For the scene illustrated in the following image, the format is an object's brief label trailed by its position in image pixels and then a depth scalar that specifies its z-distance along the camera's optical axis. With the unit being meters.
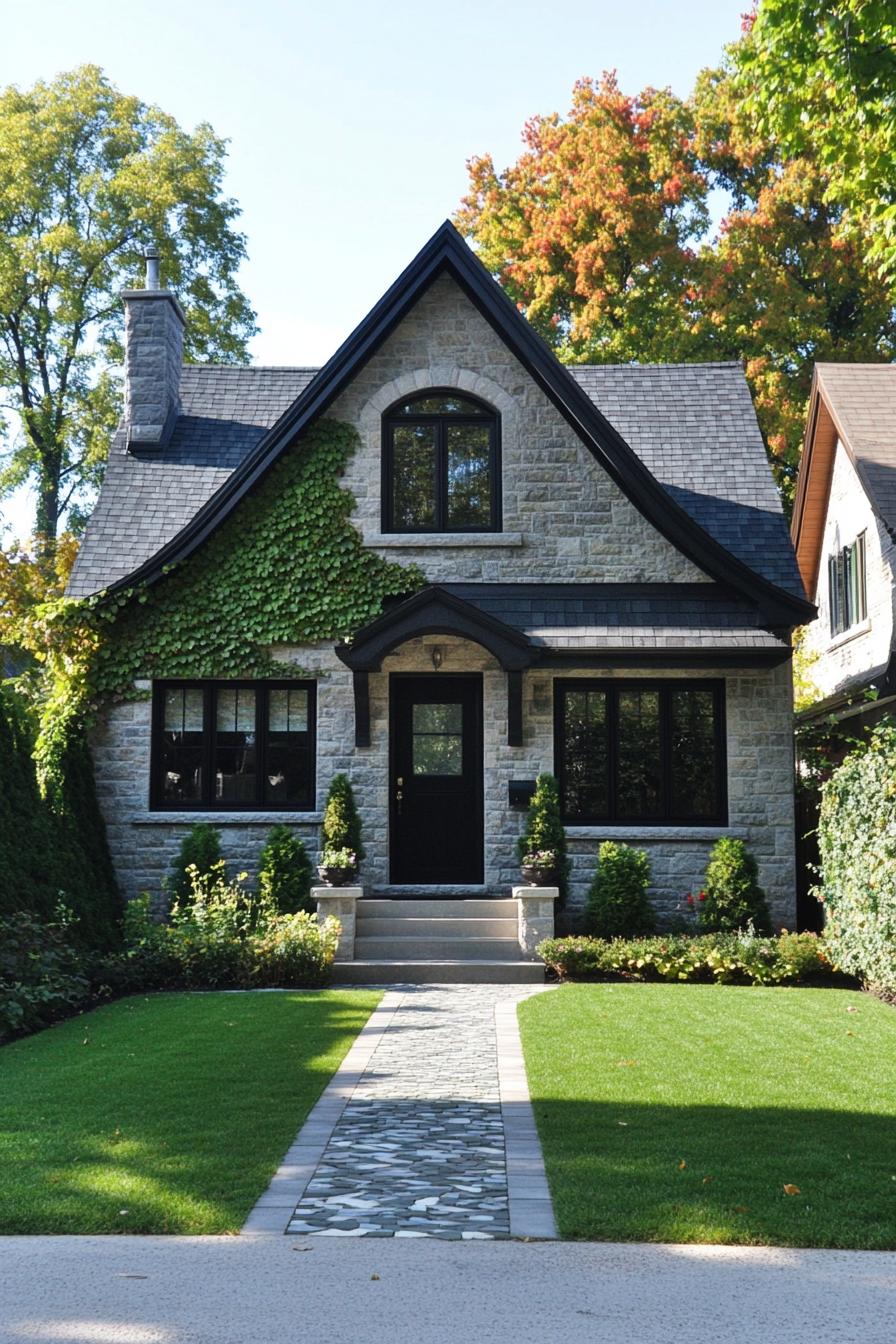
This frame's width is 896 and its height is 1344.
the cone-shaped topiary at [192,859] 15.05
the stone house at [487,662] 15.27
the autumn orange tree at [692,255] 27.97
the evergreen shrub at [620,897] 14.70
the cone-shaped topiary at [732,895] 14.73
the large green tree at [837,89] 12.76
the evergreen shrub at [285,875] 14.84
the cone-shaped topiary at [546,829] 14.91
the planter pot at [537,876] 14.45
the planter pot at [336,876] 14.31
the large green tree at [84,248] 31.30
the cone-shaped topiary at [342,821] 14.92
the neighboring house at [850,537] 18.05
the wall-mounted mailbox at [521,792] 15.29
